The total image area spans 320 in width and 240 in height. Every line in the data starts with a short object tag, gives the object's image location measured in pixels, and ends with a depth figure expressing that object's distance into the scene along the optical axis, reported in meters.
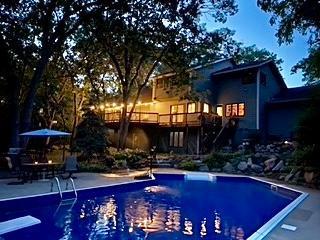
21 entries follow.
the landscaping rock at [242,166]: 14.08
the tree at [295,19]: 7.58
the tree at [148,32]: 13.24
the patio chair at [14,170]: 8.97
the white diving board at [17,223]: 5.09
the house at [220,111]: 19.18
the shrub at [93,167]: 12.92
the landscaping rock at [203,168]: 14.63
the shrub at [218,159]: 14.93
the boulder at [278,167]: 13.02
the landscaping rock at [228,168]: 14.33
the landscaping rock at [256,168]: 13.76
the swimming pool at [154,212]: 5.46
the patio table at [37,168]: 9.16
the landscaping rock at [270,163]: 13.48
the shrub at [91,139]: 14.36
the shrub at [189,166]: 14.79
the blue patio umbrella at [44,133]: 10.09
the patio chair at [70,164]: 9.52
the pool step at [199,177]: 12.82
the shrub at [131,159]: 14.72
